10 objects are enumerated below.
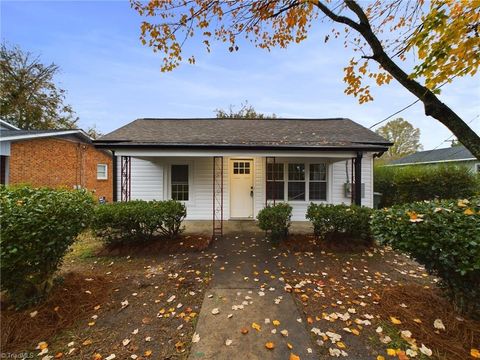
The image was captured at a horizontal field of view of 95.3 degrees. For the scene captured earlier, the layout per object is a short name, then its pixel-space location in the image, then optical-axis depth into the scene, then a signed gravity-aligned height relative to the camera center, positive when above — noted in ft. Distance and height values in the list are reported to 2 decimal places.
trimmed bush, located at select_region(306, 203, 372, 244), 17.43 -3.45
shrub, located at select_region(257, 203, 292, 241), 18.21 -3.32
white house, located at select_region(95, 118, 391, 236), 28.48 +0.11
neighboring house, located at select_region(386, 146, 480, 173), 55.26 +6.54
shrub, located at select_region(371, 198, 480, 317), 7.87 -2.41
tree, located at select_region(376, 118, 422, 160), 105.19 +21.29
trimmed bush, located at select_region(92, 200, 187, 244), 16.43 -3.03
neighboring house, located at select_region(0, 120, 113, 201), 35.29 +3.90
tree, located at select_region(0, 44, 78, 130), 63.26 +26.83
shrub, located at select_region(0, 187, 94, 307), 8.02 -2.17
